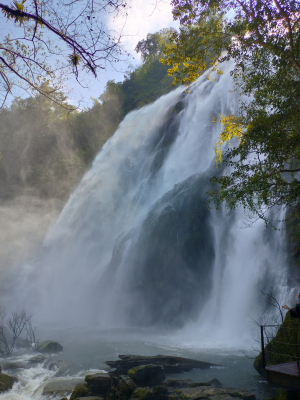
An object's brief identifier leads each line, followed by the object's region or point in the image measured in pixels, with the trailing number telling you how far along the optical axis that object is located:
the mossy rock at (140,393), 7.66
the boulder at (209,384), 8.78
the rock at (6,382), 8.78
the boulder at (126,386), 7.93
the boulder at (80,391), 7.87
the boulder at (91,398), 7.55
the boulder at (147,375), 9.00
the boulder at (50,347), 12.67
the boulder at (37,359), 11.60
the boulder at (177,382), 8.91
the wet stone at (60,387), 8.44
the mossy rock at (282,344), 7.89
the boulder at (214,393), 7.59
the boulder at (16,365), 10.80
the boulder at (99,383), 8.20
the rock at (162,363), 10.12
